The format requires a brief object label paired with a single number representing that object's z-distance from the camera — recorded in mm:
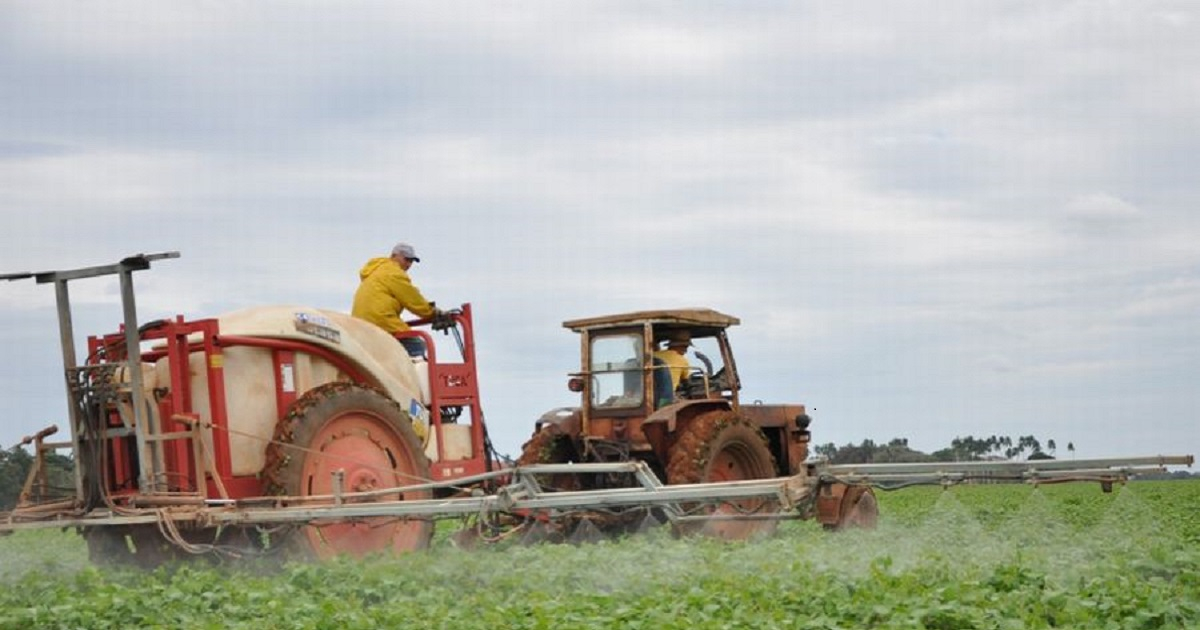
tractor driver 15125
